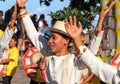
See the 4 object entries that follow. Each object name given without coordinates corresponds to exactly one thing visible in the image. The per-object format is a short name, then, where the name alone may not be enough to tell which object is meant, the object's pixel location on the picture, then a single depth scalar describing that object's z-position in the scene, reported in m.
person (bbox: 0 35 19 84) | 5.51
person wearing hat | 3.22
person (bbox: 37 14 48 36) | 9.98
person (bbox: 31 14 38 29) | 10.45
